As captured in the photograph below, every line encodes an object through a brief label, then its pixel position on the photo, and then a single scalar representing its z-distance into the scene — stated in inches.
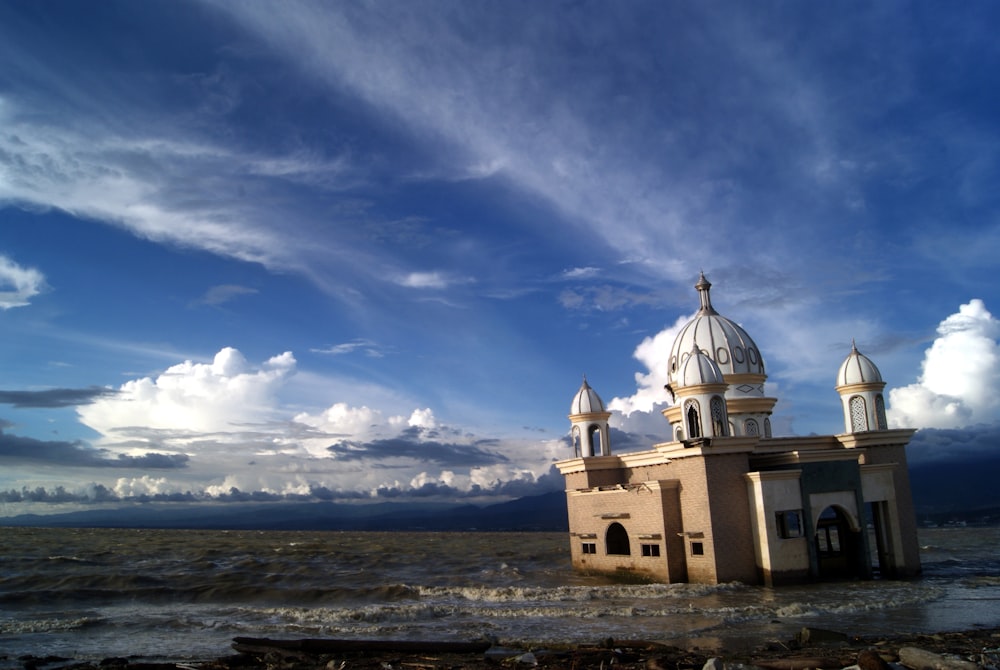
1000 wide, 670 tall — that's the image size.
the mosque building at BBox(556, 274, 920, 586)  957.8
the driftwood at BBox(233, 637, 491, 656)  615.2
